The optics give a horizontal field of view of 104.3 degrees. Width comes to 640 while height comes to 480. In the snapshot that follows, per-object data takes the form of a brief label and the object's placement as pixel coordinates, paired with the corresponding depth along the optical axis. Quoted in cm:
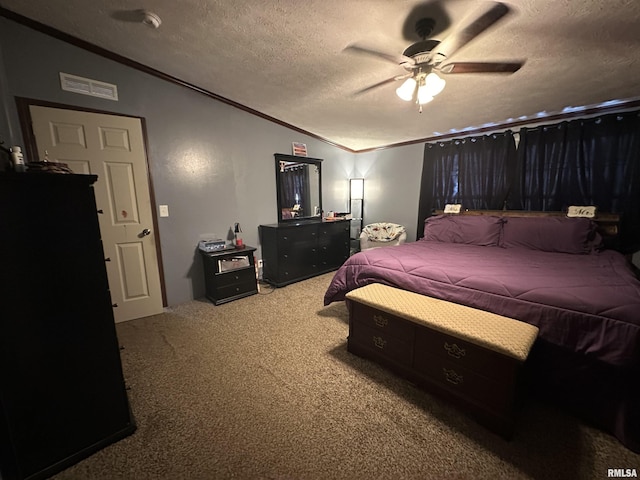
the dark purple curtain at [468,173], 329
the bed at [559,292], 123
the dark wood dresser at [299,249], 344
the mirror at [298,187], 377
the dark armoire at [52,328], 101
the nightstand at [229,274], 292
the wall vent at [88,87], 217
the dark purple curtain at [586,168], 255
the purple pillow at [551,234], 240
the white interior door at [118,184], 217
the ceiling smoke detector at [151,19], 176
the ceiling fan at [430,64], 152
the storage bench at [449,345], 125
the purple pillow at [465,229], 291
